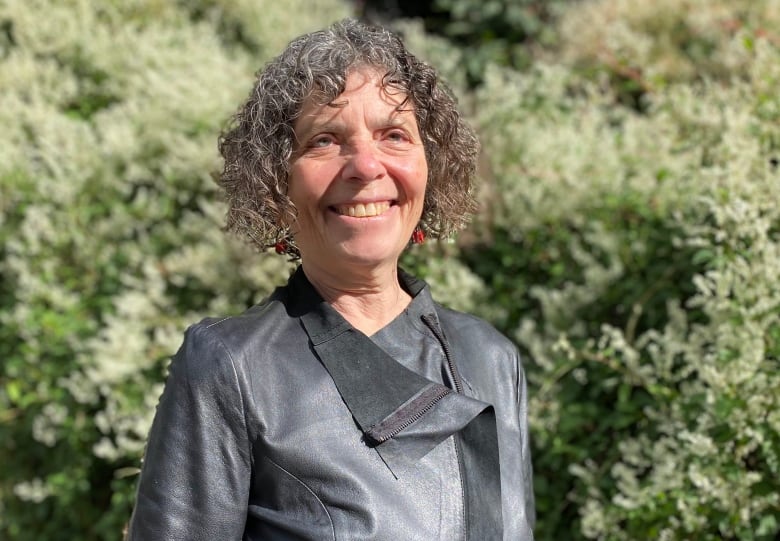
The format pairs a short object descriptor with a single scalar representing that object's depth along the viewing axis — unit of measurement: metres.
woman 1.44
